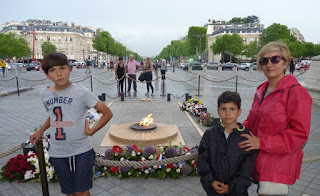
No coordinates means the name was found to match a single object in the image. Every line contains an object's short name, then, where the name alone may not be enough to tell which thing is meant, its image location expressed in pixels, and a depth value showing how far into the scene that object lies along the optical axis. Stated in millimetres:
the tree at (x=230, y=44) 68438
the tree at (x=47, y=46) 88250
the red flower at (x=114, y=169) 4301
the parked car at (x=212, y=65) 47456
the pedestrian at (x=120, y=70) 12508
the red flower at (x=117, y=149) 4417
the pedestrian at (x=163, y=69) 19094
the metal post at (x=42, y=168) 2729
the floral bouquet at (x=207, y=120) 6995
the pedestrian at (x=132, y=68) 12648
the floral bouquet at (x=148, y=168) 4258
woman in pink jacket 1795
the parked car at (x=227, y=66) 44700
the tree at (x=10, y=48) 59672
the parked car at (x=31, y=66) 40916
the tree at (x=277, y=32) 61875
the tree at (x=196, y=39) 80375
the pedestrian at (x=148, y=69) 12719
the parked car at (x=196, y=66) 43559
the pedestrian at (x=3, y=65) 27312
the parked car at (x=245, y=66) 41906
